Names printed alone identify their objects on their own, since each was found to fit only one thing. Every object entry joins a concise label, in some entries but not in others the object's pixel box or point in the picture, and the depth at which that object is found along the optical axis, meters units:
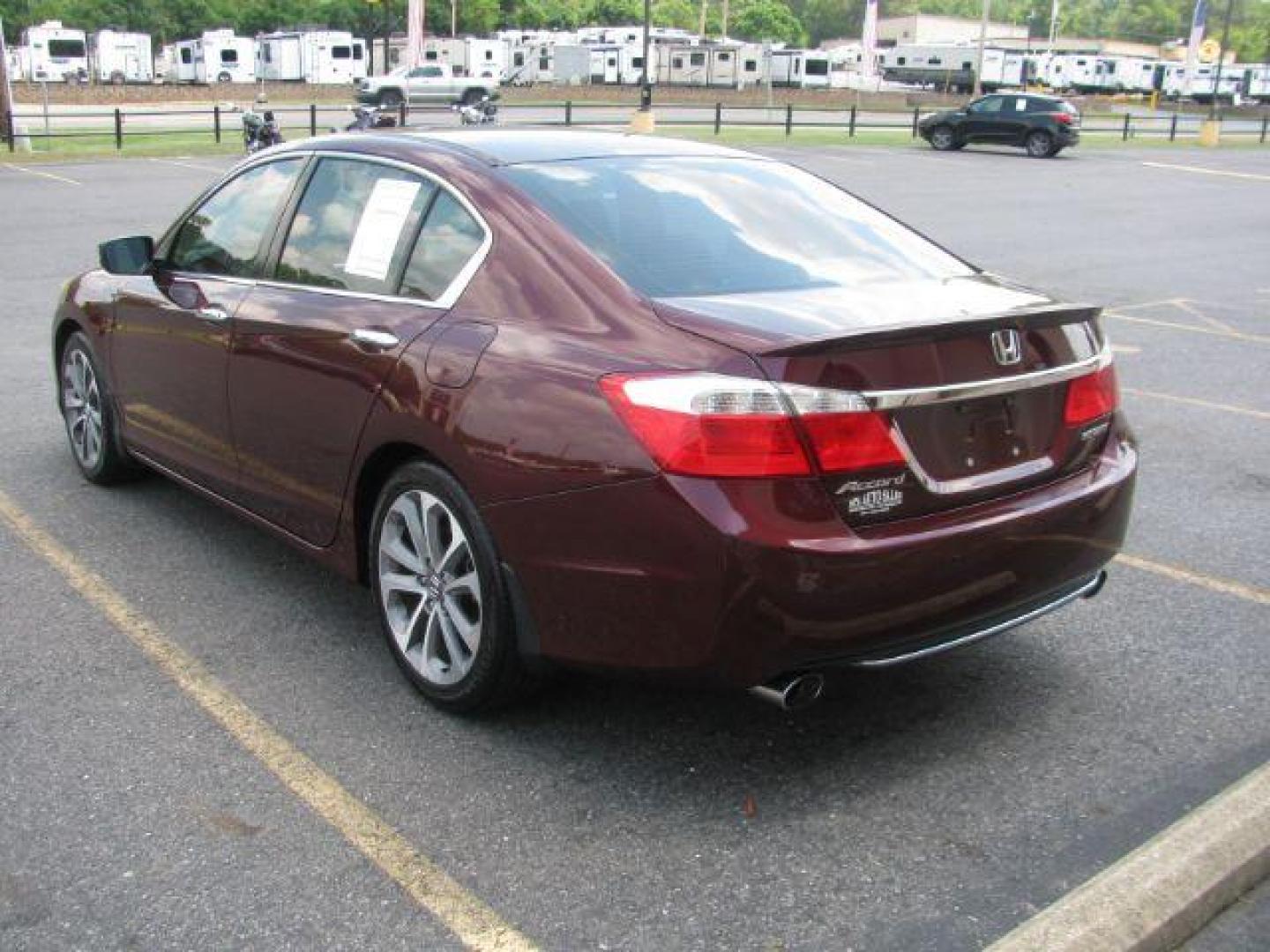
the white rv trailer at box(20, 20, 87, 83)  58.84
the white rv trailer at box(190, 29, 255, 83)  60.38
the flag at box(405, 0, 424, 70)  43.12
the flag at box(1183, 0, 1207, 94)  51.38
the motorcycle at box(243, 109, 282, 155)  21.33
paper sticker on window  4.18
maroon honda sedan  3.18
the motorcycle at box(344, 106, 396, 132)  21.61
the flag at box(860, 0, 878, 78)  63.03
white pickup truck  45.69
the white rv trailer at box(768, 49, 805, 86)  70.81
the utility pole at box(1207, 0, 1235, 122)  44.69
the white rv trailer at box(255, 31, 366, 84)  59.22
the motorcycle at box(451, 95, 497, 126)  27.72
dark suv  35.19
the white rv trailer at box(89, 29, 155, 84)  63.16
